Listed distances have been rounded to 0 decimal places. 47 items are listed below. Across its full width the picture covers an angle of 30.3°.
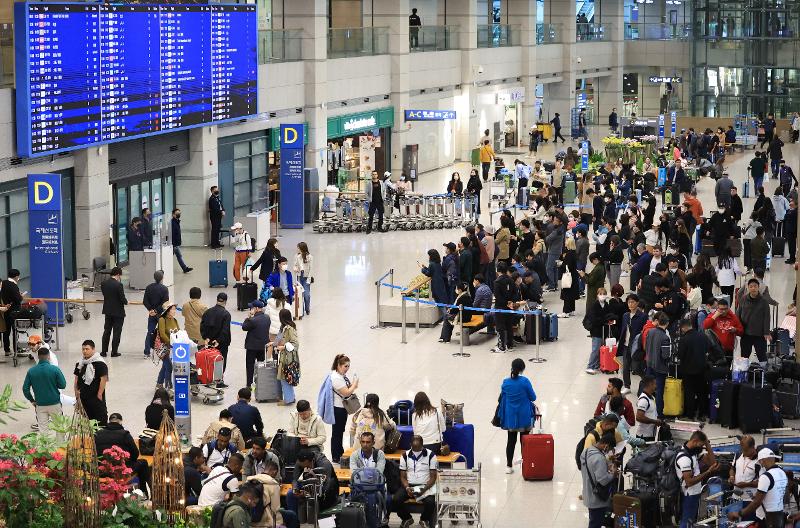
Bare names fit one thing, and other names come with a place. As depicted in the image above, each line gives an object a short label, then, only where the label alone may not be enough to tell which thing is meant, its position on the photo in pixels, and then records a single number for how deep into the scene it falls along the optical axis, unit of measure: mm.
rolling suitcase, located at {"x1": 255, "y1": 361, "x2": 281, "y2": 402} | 19812
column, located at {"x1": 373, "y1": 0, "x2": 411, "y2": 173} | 46188
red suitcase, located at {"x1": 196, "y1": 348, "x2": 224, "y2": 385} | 19984
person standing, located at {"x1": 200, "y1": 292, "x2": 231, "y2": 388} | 20453
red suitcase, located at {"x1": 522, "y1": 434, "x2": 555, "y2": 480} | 16469
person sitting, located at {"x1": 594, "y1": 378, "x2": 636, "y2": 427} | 16297
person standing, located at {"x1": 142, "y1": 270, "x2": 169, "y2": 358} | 22061
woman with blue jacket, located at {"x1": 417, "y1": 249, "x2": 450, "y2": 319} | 24366
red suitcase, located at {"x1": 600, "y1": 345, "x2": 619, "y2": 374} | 21453
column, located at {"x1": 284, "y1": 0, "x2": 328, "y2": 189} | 39219
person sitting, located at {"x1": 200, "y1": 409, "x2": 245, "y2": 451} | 15289
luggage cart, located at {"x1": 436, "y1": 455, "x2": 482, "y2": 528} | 14781
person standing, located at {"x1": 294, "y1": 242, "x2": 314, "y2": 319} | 25531
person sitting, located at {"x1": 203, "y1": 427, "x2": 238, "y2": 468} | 15047
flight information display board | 26000
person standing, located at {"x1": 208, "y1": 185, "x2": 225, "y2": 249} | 33844
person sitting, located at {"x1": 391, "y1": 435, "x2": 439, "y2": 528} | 14992
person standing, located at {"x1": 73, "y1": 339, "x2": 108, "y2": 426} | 17688
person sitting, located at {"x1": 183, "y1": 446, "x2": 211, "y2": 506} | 14430
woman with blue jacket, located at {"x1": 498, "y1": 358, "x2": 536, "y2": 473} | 16688
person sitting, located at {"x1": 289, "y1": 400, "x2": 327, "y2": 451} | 15625
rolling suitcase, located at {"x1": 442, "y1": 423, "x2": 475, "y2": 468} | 16469
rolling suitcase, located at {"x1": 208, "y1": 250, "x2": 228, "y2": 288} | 28594
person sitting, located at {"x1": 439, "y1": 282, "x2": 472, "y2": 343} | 23297
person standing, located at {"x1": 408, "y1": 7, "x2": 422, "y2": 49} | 48469
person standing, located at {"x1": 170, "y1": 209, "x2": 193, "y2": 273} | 31250
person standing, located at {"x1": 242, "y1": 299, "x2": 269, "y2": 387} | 20281
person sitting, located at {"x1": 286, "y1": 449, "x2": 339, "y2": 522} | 14375
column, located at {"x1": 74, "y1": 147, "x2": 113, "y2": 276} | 28453
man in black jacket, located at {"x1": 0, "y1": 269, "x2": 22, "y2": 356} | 22312
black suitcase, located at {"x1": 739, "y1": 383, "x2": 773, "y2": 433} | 18406
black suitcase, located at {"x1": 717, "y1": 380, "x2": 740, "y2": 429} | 18562
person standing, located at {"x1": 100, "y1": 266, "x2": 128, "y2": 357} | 22281
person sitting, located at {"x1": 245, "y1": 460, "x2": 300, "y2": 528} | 13609
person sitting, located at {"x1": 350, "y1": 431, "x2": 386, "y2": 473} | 14883
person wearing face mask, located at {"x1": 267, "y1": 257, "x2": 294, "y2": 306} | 24734
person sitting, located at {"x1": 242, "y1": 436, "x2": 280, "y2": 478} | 14508
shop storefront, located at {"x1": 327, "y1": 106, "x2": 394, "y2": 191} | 43281
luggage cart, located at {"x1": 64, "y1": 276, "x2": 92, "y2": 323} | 25250
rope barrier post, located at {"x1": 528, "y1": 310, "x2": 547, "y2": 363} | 22369
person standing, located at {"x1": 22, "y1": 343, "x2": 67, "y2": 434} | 17625
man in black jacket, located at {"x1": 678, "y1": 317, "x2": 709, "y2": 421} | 18703
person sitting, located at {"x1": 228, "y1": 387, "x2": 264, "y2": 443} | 16094
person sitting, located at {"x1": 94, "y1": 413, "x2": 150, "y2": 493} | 15031
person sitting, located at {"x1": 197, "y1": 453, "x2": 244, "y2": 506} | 13938
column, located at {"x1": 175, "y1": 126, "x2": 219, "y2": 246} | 33875
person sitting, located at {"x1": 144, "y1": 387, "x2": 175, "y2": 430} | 16375
